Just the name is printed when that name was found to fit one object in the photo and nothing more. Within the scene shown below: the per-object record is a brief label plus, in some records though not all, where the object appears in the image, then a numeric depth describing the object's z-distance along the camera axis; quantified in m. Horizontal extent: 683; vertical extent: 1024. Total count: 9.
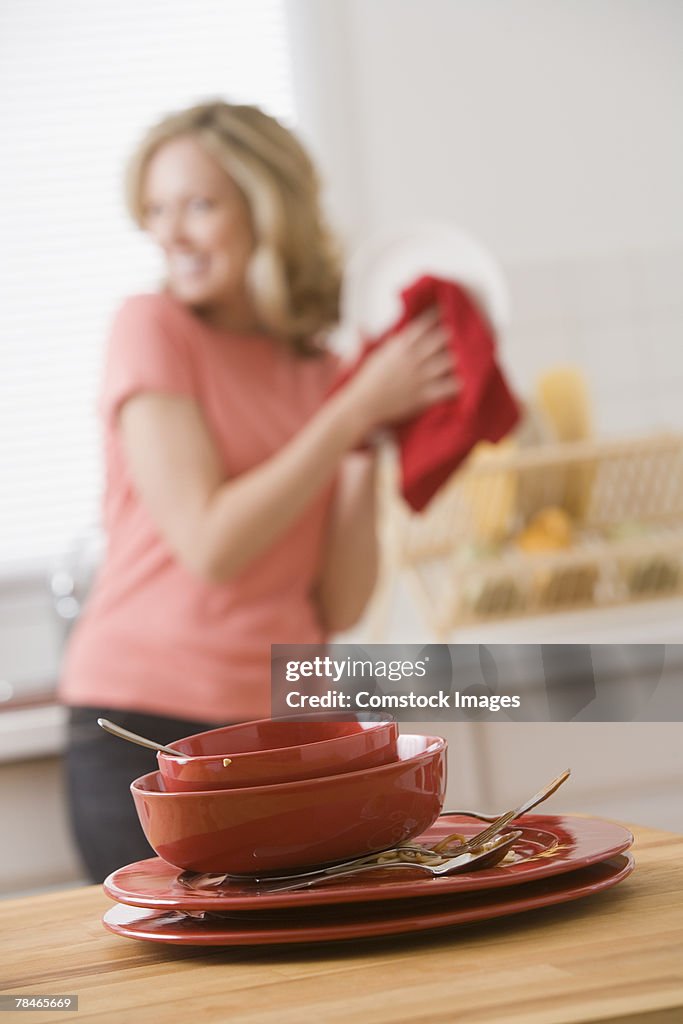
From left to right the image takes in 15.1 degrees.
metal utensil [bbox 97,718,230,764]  1.40
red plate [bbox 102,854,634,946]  1.33
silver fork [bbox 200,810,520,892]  1.39
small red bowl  1.38
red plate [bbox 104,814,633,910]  1.35
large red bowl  1.37
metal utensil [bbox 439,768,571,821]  1.41
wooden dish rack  4.15
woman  2.71
